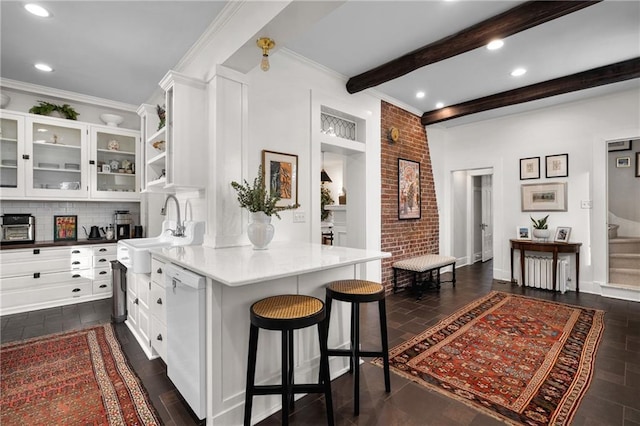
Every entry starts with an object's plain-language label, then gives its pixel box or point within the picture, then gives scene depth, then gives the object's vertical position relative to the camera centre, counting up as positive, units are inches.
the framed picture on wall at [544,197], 178.9 +10.4
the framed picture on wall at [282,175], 117.0 +16.2
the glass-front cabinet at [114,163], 162.4 +29.8
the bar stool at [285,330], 57.6 -24.2
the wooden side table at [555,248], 168.8 -20.5
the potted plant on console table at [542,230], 180.9 -10.2
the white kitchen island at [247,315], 61.7 -22.5
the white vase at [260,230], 93.4 -5.0
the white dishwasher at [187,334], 64.8 -28.5
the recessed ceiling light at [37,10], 90.5 +64.2
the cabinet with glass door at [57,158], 147.3 +30.0
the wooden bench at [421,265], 162.4 -29.0
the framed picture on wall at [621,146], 209.9 +48.0
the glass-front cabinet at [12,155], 141.4 +29.2
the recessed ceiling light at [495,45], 112.6 +66.2
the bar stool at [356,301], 72.1 -22.3
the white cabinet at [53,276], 134.1 -29.6
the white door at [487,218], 276.4 -4.2
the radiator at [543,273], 172.2 -35.7
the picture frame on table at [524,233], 191.2 -12.6
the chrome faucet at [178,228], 119.6 -5.4
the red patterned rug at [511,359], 73.4 -46.3
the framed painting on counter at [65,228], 156.6 -6.7
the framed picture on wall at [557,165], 177.6 +29.2
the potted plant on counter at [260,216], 93.5 -0.5
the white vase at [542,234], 180.7 -12.6
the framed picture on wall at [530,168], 188.5 +29.4
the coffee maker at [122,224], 167.2 -5.1
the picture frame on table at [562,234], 175.6 -12.4
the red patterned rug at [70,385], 68.2 -45.9
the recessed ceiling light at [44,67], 128.0 +65.0
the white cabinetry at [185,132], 101.9 +29.2
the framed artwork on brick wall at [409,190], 182.4 +15.4
